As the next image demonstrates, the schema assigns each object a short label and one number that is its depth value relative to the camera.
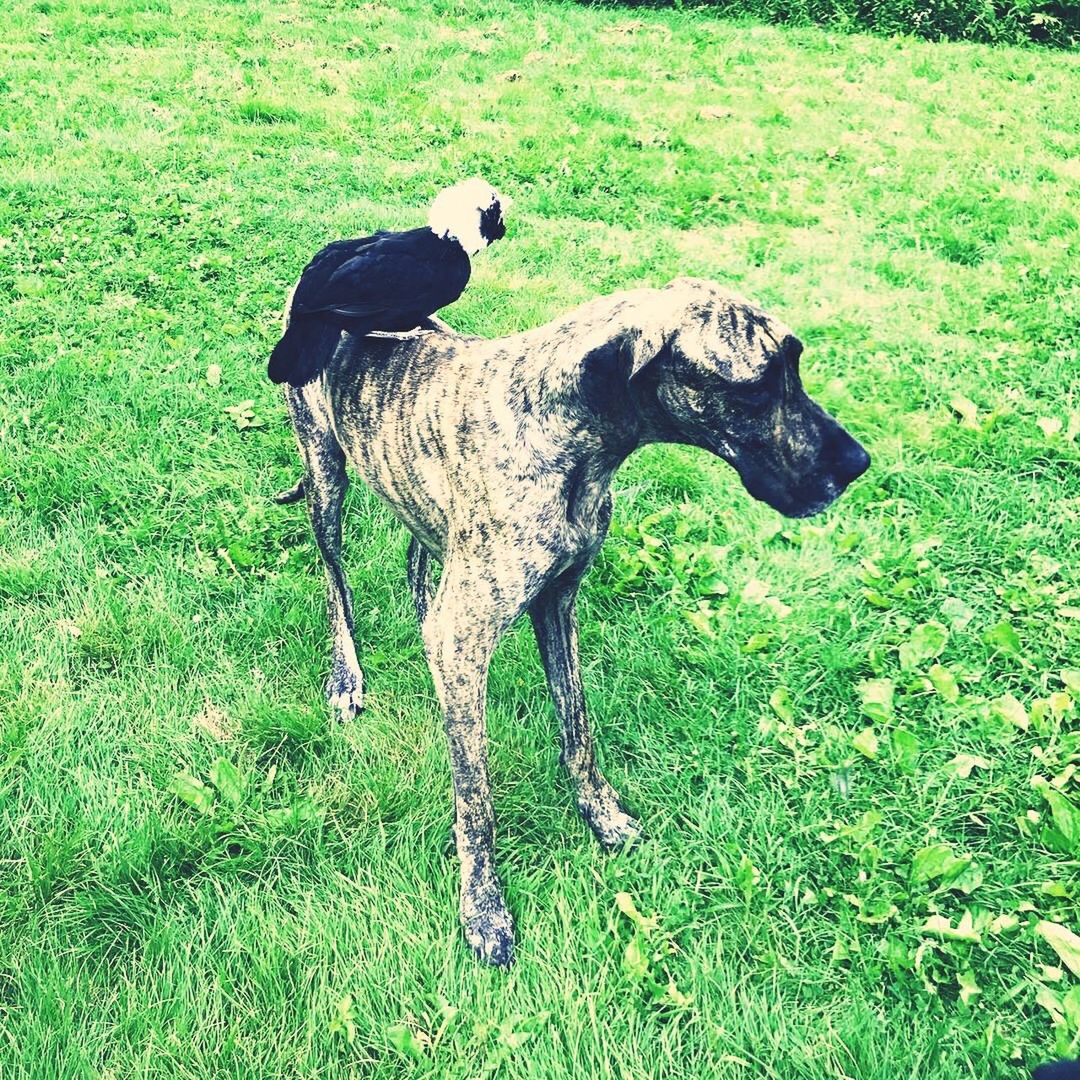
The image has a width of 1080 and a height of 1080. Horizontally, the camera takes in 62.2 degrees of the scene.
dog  2.07
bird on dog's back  2.56
